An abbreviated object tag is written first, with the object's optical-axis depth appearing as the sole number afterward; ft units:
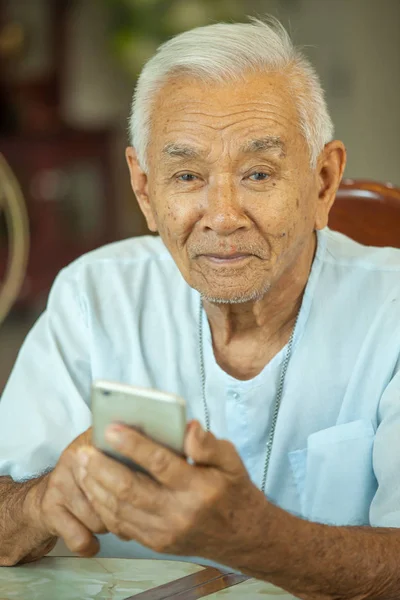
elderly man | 3.95
